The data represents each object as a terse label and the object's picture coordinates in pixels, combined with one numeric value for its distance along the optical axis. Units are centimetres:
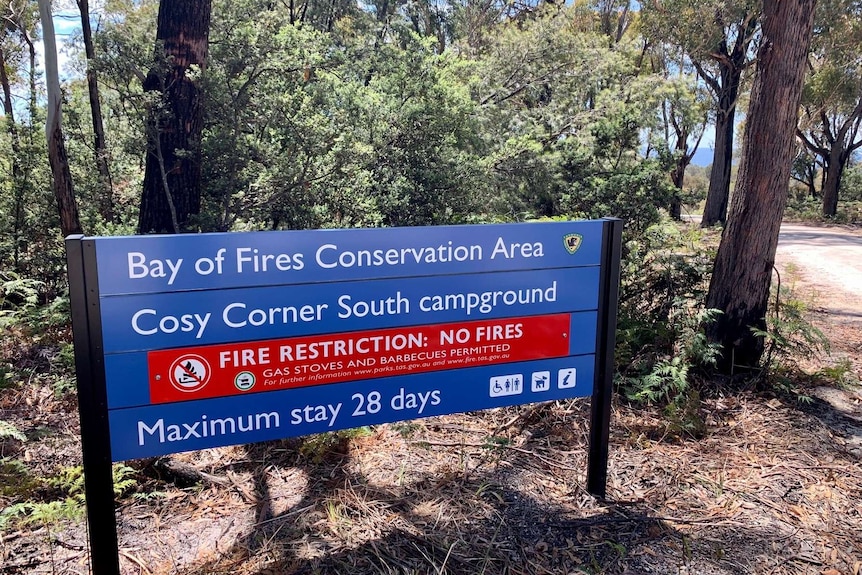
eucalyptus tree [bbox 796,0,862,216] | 1805
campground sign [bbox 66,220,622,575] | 226
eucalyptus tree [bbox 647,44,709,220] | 838
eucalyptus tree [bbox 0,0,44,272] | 776
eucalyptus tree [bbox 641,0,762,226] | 1563
